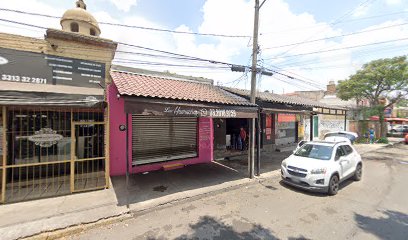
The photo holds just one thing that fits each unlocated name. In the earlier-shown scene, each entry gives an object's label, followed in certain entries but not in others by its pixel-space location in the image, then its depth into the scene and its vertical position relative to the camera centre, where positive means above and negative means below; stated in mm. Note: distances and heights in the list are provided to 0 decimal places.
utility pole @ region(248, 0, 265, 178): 8039 +1548
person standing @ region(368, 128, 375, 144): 20275 -1530
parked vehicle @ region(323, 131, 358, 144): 15123 -1236
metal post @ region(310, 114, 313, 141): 12087 -536
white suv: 6371 -1640
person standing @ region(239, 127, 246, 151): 13500 -1205
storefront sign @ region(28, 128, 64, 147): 6285 -659
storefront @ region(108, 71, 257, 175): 6000 -49
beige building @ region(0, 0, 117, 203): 5770 +209
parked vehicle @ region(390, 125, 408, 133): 29750 -1504
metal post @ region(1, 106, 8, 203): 5432 -1187
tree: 17406 +3432
